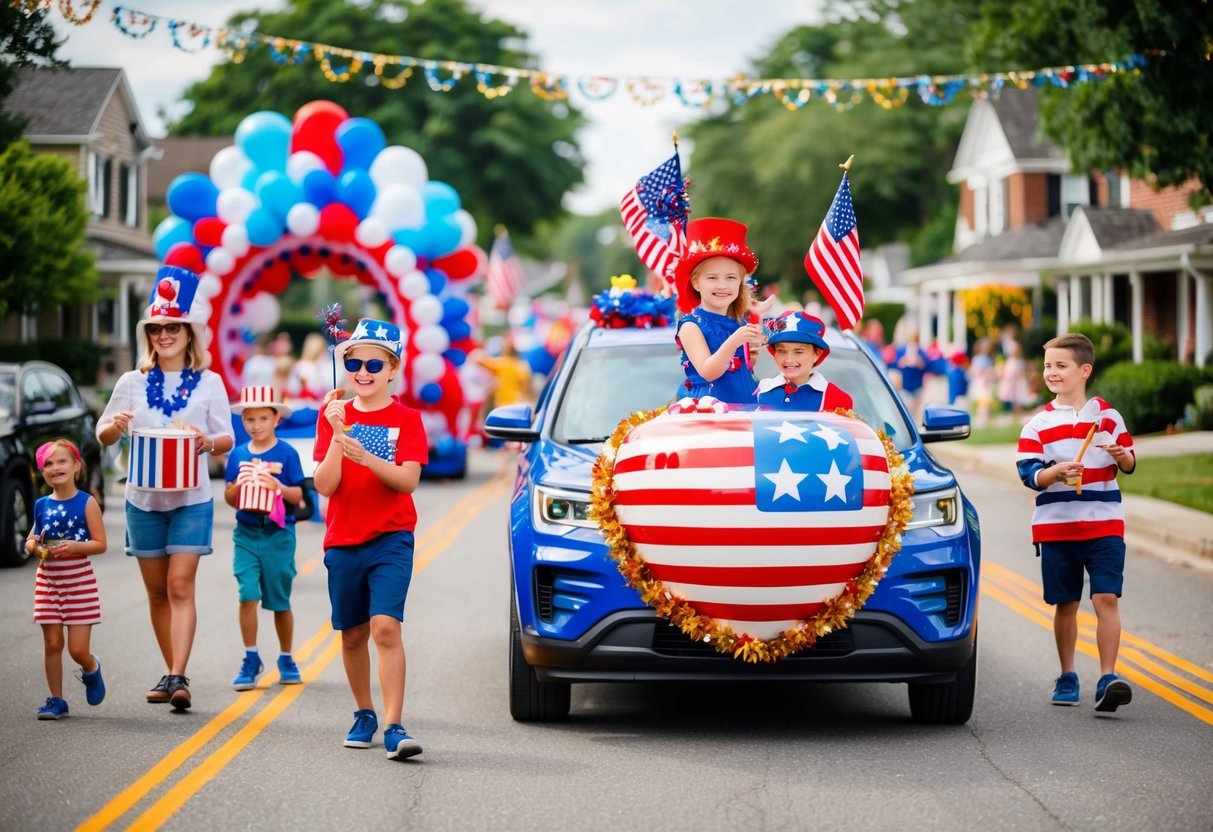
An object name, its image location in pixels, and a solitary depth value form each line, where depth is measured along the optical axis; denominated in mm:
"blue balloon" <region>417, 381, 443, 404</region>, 20938
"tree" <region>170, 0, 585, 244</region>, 52719
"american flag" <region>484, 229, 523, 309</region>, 40094
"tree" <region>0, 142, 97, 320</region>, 19297
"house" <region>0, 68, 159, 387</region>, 39031
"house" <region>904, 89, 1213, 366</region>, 31266
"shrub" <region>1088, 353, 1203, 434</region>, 25859
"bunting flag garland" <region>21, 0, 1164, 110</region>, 17000
